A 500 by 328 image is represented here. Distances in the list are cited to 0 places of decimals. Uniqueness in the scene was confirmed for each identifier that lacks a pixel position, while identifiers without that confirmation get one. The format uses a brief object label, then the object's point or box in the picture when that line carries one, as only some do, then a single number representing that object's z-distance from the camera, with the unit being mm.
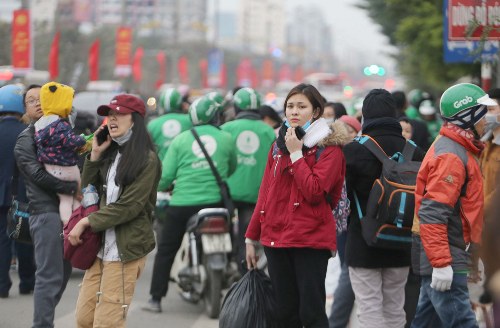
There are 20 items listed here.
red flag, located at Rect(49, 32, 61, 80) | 33200
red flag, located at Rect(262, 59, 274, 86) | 112438
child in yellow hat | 7023
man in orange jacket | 5578
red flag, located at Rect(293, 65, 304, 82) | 138000
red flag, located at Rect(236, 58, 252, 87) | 88938
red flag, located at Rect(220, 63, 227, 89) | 85775
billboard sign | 7753
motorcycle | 8938
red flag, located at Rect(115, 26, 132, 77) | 47875
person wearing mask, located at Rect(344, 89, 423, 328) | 6559
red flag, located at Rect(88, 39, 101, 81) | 40656
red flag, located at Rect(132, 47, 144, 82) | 62209
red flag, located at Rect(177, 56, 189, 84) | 75625
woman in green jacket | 6262
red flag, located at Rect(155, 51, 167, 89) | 70012
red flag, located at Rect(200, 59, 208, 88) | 88062
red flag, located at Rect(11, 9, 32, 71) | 22016
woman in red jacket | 5871
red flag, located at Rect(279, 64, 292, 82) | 122312
